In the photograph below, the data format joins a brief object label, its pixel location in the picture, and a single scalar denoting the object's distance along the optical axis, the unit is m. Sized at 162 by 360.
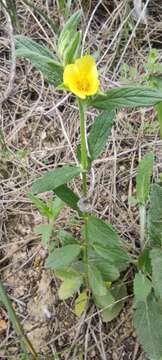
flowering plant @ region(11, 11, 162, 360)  0.30
